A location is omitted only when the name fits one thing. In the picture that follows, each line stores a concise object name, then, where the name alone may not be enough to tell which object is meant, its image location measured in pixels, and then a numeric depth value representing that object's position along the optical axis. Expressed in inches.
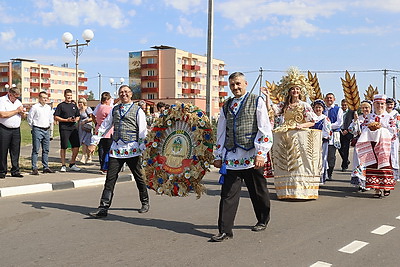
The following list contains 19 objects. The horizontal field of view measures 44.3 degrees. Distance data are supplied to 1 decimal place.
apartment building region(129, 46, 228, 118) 3508.9
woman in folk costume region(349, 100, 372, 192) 347.6
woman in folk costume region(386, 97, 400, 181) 342.3
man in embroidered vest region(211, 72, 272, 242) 217.3
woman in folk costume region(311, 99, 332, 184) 369.7
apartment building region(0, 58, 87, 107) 4254.4
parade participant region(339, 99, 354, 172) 515.8
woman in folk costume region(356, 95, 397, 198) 335.3
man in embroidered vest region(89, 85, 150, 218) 270.2
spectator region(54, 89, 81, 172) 438.6
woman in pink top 401.4
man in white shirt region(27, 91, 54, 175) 409.1
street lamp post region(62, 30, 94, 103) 763.4
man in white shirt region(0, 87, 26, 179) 382.0
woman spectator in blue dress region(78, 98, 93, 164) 482.3
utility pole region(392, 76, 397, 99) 3018.9
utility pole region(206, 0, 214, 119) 530.3
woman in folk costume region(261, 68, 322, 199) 316.5
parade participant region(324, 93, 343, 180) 416.5
